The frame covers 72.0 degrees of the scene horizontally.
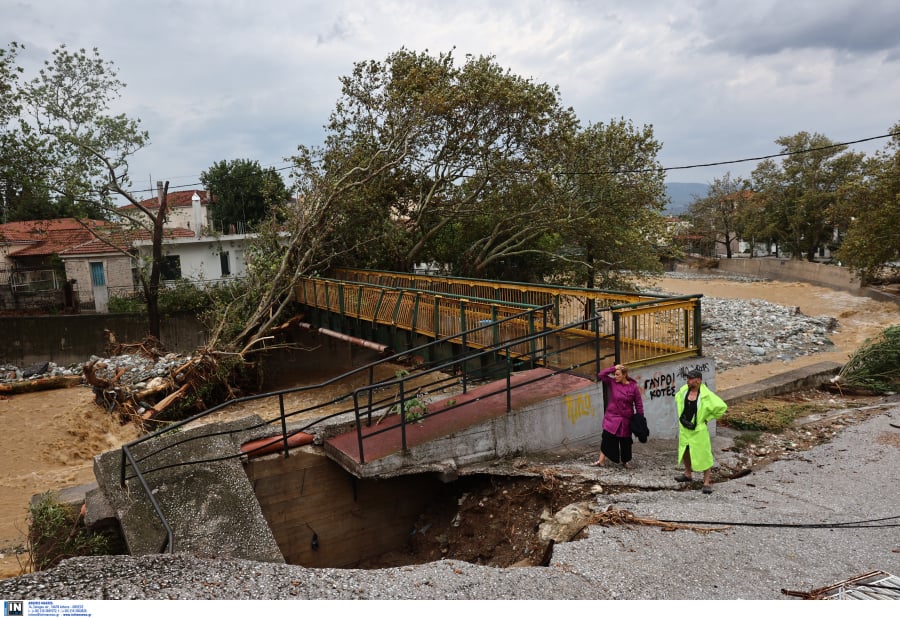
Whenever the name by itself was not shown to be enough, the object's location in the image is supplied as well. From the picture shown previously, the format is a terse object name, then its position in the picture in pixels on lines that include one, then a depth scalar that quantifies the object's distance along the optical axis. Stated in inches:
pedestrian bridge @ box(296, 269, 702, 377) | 333.7
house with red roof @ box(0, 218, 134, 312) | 1117.7
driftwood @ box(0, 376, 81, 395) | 767.1
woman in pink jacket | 276.8
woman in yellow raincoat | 260.1
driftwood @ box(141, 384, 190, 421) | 618.8
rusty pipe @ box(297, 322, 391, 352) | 599.9
